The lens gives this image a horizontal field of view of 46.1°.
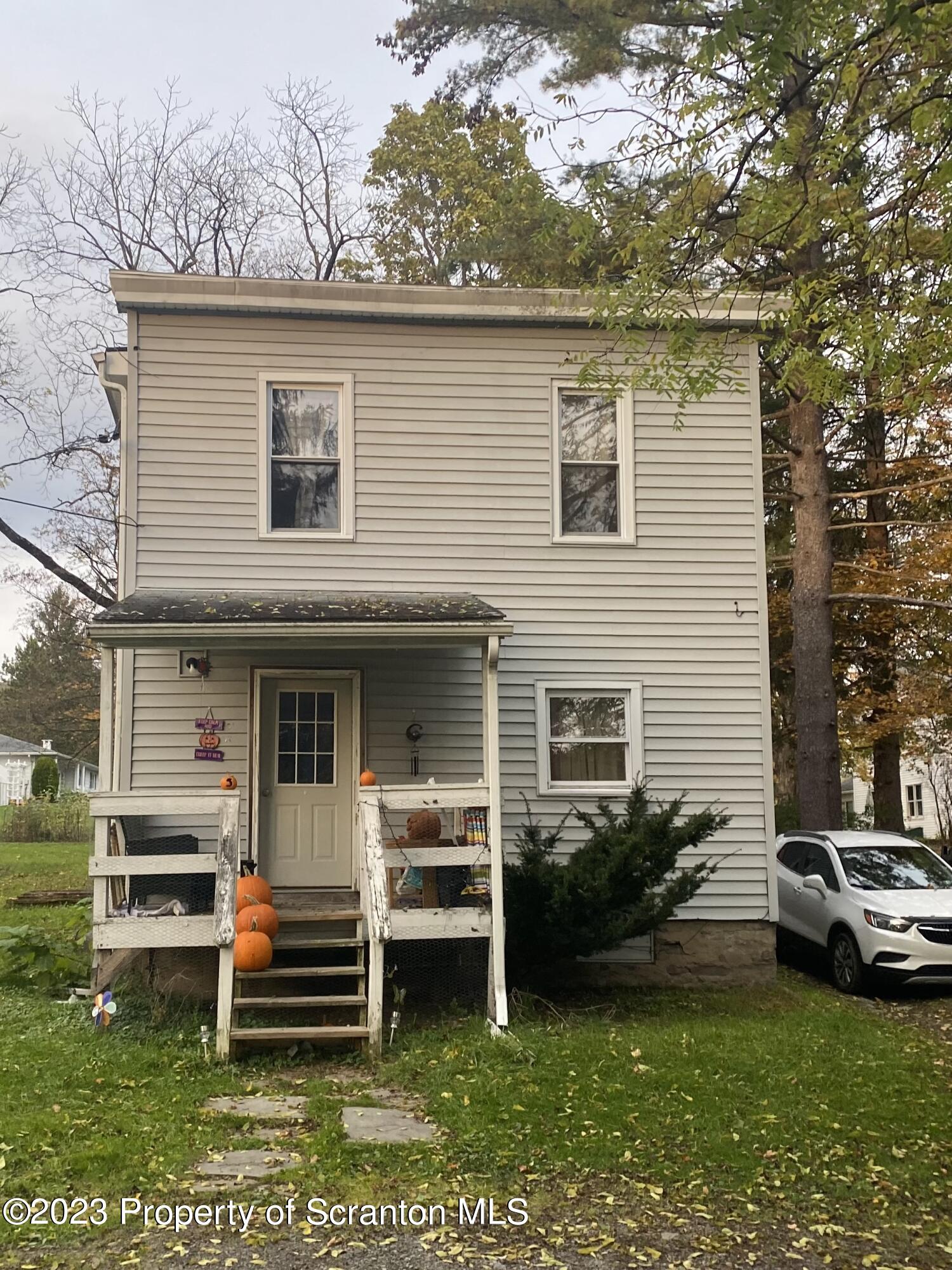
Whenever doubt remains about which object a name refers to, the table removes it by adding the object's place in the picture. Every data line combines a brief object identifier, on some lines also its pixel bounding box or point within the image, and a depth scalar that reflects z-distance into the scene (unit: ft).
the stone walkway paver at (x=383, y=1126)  19.74
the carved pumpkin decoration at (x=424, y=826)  31.09
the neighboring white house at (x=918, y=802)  135.13
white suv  35.04
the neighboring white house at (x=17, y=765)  152.35
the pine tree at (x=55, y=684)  111.34
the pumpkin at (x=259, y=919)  27.76
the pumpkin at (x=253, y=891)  29.01
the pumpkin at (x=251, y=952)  26.99
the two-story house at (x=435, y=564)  33.76
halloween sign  33.40
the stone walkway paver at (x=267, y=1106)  21.02
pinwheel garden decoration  26.63
